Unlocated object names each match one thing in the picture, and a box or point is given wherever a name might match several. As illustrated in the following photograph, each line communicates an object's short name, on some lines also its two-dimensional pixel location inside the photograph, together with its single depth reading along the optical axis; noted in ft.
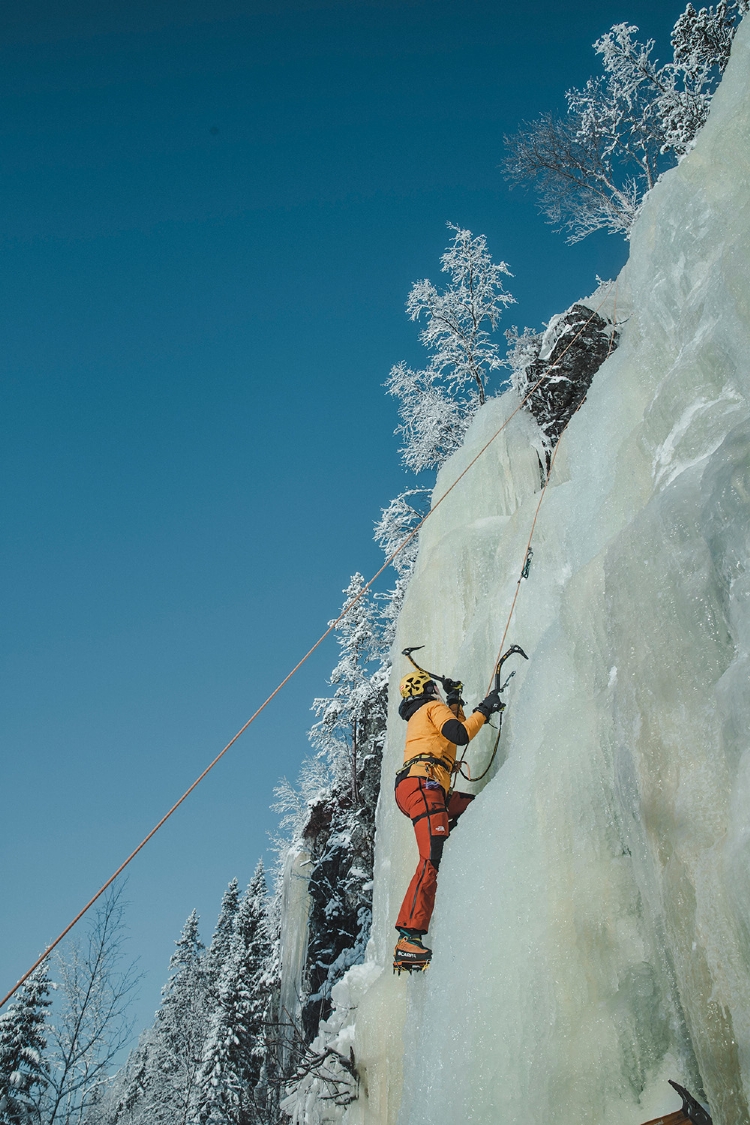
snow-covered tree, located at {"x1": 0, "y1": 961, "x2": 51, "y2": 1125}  38.52
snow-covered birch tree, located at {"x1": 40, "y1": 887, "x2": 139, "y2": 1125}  37.73
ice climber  11.04
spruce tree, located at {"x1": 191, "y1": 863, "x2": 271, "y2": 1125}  43.73
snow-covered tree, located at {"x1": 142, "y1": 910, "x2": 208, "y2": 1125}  59.00
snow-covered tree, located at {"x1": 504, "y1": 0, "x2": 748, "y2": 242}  31.09
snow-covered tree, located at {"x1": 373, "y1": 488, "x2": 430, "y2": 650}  36.99
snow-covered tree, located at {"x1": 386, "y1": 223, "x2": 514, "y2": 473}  36.50
